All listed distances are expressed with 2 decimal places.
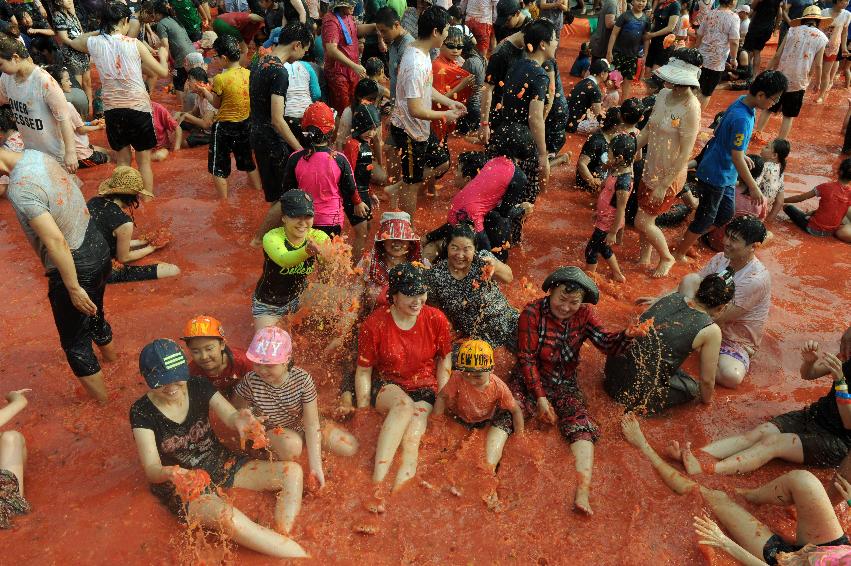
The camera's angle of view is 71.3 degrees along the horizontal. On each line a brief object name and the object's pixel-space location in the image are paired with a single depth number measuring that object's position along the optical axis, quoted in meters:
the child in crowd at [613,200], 5.59
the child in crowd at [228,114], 6.57
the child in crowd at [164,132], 8.34
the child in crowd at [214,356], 3.65
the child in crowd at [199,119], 8.77
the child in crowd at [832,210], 7.07
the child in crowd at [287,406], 3.74
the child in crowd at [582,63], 12.64
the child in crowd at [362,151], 5.88
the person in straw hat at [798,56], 8.91
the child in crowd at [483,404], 3.89
